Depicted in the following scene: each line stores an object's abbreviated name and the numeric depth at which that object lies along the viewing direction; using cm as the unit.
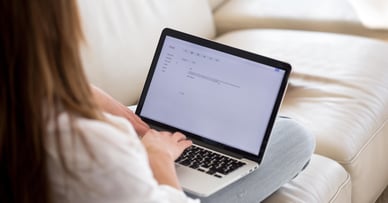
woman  120
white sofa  195
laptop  175
